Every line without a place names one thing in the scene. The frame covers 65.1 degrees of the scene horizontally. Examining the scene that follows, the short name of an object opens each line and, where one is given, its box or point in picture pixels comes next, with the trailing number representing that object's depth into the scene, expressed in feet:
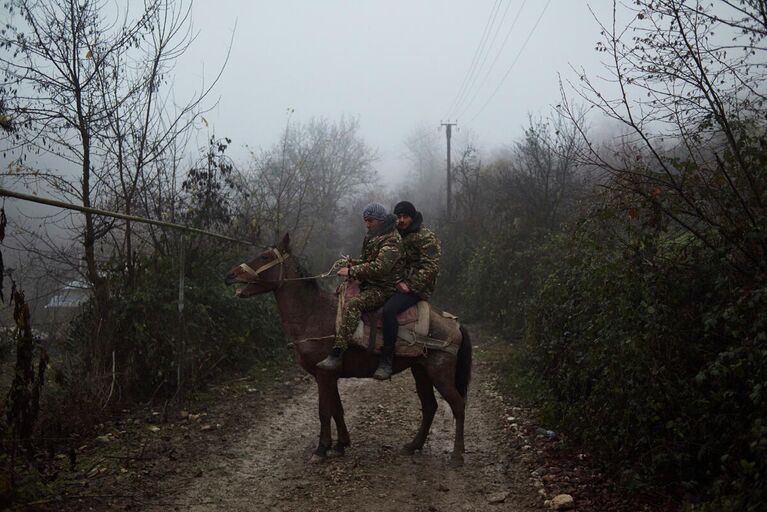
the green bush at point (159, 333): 27.40
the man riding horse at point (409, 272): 21.90
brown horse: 22.24
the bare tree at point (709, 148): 16.94
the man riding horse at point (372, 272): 21.62
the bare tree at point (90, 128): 27.68
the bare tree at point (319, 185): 50.24
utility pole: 88.75
